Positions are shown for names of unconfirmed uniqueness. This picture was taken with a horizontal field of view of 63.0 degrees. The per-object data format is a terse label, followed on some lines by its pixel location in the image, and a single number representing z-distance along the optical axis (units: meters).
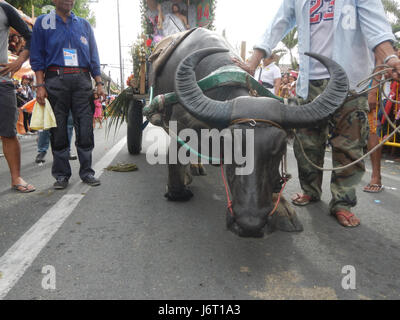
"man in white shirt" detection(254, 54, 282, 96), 7.03
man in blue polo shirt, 3.73
